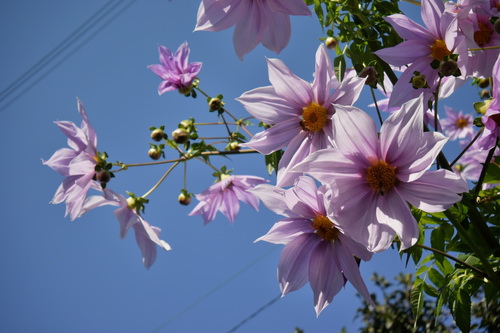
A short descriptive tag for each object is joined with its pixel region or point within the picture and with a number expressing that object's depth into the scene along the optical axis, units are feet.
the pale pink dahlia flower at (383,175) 2.19
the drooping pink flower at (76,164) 3.17
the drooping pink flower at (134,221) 3.07
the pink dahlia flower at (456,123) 9.12
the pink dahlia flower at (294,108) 2.76
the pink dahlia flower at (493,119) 2.58
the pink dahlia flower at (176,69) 4.27
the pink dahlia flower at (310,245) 2.60
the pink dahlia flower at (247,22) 2.57
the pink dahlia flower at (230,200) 4.31
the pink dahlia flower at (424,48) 2.68
